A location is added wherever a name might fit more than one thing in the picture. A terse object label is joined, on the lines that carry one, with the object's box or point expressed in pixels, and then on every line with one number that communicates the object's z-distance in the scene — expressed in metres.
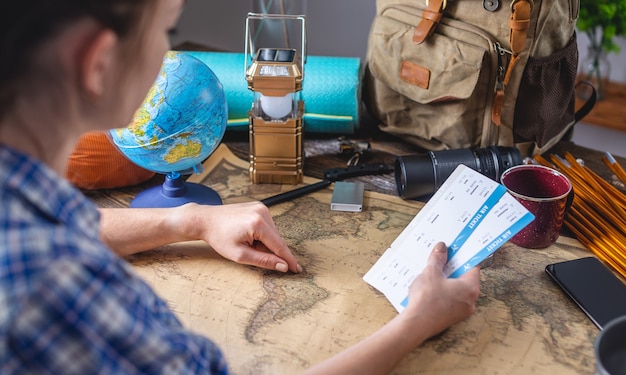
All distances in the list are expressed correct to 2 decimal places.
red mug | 0.91
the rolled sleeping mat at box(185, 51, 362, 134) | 1.24
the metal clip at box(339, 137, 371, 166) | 1.21
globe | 0.94
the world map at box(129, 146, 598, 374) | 0.73
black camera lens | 1.04
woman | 0.42
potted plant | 1.71
